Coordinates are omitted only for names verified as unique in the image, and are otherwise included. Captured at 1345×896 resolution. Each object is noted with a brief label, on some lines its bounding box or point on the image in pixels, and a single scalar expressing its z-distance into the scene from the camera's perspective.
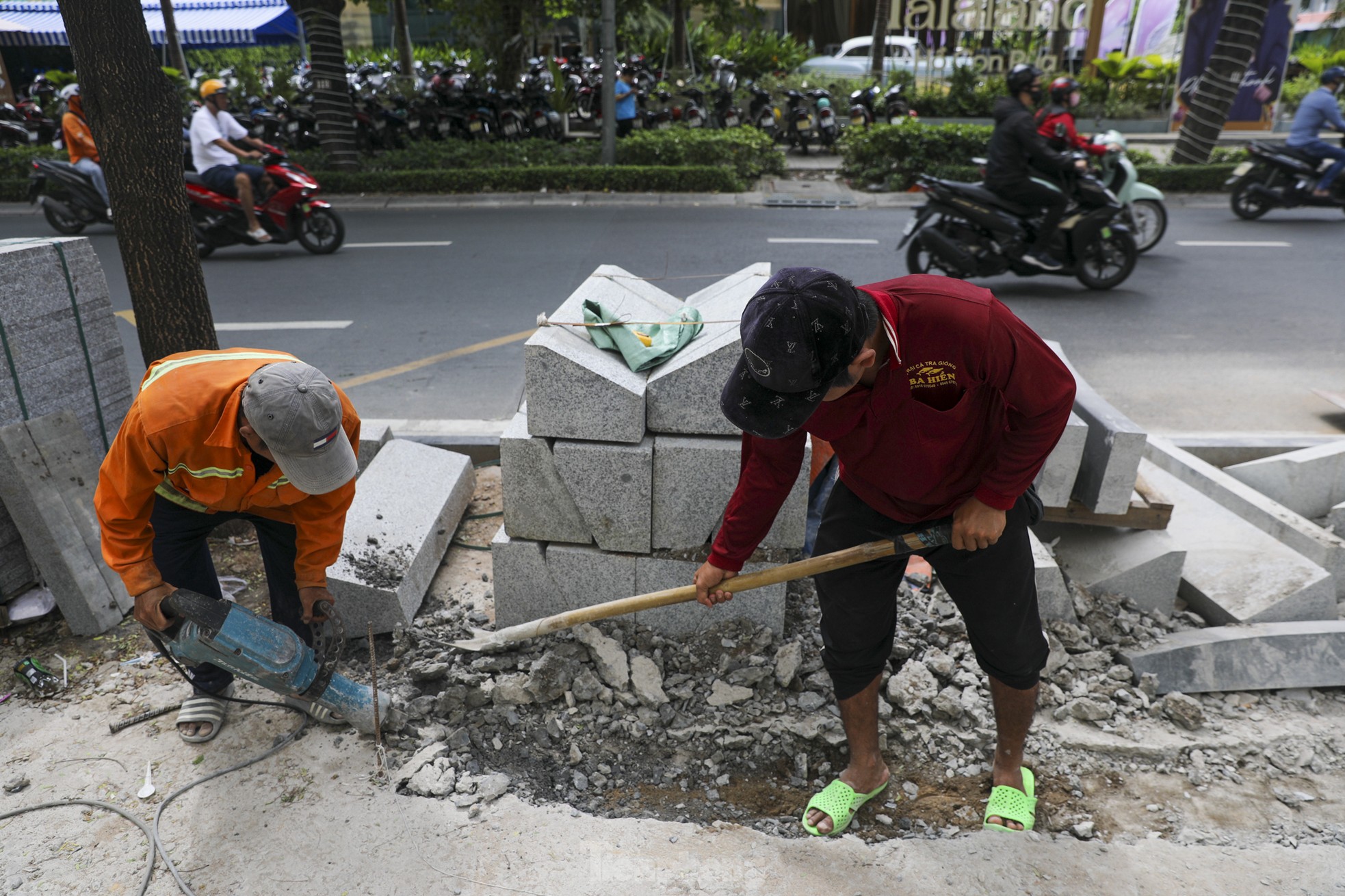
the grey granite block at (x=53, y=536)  3.18
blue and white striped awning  22.89
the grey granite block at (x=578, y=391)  2.93
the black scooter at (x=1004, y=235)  7.26
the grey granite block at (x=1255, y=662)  3.13
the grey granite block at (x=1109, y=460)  3.22
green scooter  8.08
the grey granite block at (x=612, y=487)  3.02
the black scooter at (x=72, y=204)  9.52
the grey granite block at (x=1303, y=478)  4.18
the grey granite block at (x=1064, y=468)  3.27
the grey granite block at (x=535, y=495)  3.08
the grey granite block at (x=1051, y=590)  3.25
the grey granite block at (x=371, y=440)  4.12
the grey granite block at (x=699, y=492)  3.02
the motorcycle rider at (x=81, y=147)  9.35
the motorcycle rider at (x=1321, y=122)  9.78
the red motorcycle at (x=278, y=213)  8.74
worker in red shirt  1.84
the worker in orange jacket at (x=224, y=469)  2.23
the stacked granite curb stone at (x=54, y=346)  3.21
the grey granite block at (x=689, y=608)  3.16
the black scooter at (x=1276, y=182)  10.08
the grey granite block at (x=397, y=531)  3.24
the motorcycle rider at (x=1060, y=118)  7.18
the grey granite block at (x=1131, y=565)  3.40
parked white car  20.25
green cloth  3.13
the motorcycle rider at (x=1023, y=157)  6.95
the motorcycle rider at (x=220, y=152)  8.53
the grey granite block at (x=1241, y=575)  3.32
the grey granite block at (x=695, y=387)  2.91
